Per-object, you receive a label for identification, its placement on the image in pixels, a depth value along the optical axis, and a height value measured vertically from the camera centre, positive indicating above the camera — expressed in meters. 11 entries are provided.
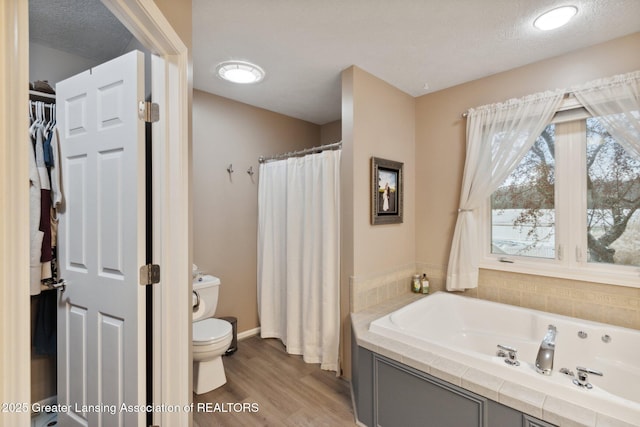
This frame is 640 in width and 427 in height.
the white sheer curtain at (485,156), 2.22 +0.47
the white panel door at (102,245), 1.33 -0.13
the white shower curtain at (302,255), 2.51 -0.37
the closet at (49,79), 1.59 +0.97
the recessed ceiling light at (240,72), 2.22 +1.16
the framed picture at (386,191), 2.39 +0.21
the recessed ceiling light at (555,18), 1.62 +1.14
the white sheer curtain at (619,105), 1.82 +0.70
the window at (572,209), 1.96 +0.03
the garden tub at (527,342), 1.26 -0.80
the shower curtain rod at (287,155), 2.60 +0.63
